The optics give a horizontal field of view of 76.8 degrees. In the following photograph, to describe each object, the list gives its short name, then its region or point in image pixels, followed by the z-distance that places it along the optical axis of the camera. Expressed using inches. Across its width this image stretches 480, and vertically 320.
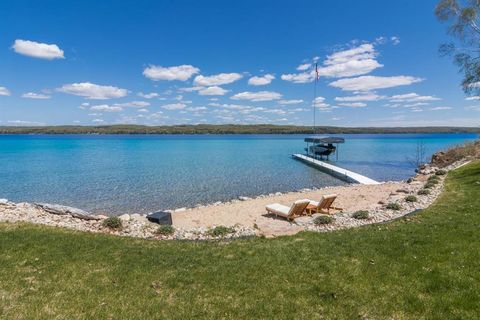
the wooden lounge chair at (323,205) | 547.8
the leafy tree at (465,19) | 790.5
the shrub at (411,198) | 533.6
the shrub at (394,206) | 487.8
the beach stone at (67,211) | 459.8
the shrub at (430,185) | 668.7
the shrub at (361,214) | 445.4
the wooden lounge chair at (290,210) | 501.7
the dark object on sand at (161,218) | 479.5
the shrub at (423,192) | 593.9
